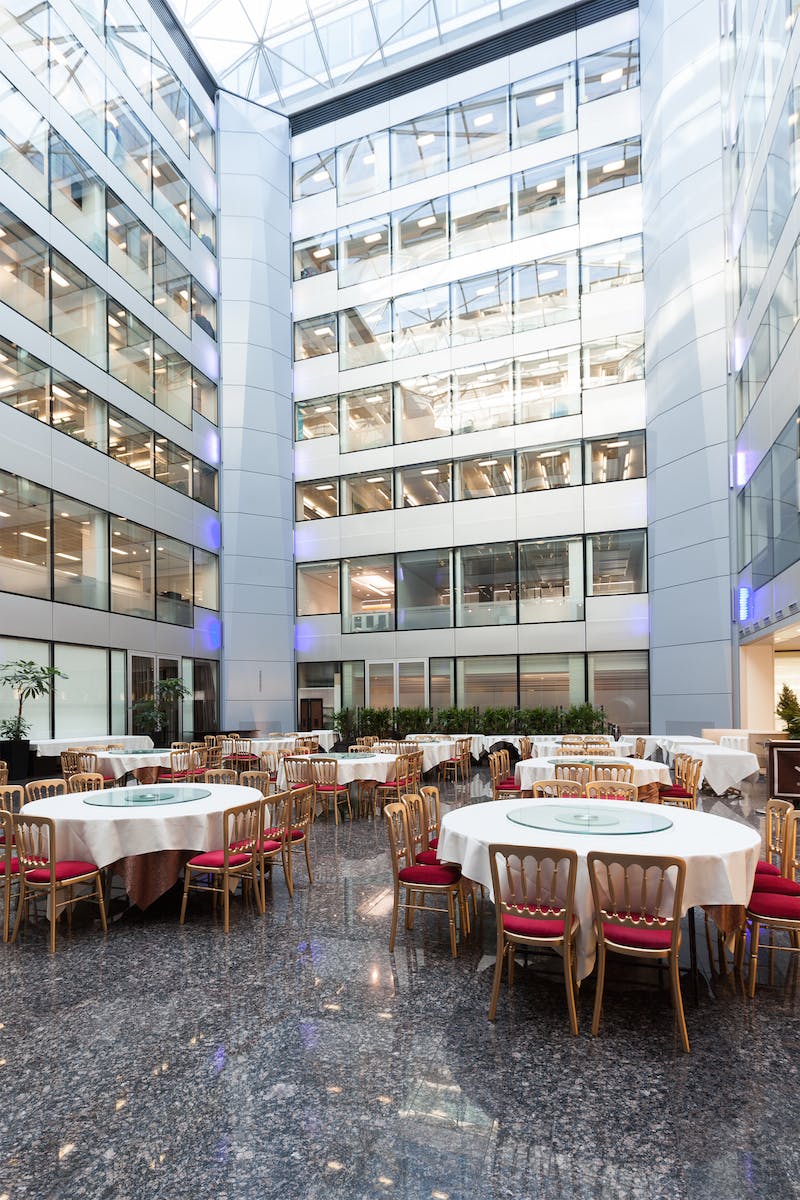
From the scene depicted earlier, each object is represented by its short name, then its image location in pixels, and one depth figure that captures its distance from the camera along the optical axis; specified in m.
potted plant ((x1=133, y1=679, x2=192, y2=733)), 17.42
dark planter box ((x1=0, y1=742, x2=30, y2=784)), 12.26
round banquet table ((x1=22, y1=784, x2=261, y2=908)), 5.90
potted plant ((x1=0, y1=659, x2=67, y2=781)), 12.32
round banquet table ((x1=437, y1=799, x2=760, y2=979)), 4.24
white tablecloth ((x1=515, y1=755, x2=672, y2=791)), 9.12
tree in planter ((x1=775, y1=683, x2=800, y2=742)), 12.35
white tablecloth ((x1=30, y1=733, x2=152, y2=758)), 13.87
